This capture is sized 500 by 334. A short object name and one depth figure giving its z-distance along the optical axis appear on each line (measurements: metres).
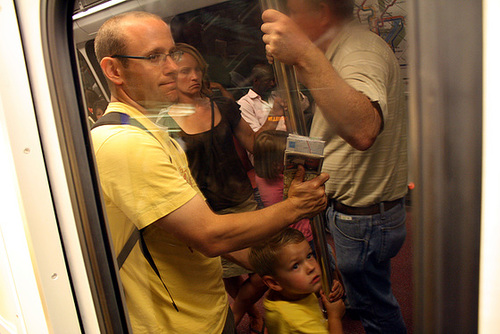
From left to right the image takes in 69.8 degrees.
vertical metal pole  0.95
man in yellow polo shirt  1.12
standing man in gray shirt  0.81
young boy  1.10
